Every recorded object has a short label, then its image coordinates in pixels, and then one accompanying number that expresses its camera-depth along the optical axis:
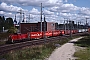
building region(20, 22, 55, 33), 93.37
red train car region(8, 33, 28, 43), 48.97
